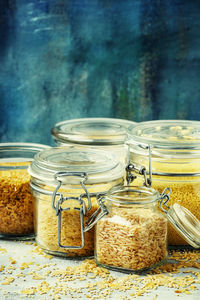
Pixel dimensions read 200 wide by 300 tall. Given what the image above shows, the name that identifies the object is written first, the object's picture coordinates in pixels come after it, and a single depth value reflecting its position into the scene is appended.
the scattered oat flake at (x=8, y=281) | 0.74
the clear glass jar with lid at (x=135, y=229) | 0.75
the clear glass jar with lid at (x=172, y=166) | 0.80
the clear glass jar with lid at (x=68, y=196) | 0.77
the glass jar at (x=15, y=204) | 0.83
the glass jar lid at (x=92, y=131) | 0.88
